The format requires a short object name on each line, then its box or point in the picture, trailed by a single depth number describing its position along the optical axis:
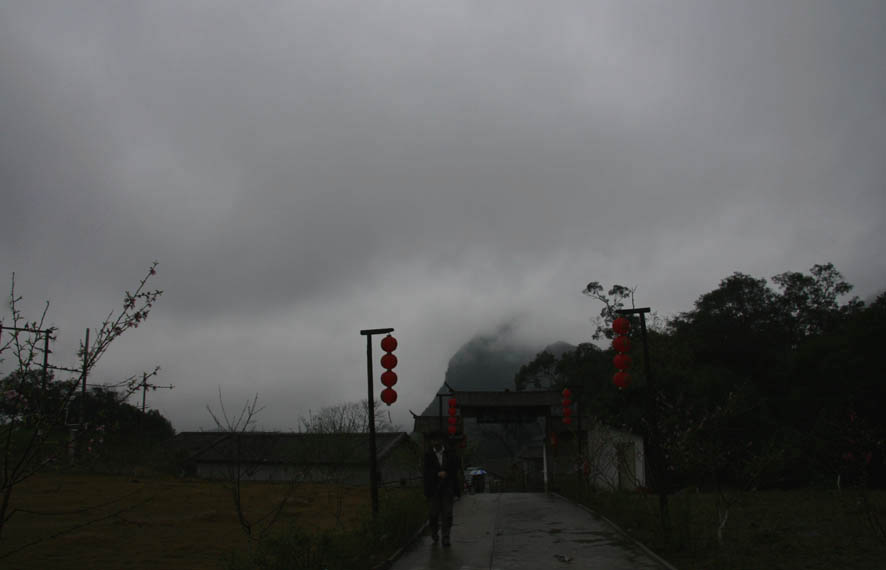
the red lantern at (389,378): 11.61
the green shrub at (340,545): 6.19
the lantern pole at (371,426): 10.39
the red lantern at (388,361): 11.68
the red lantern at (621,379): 12.31
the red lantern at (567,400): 21.11
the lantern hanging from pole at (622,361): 12.32
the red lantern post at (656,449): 8.96
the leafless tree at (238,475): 5.91
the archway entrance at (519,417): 25.52
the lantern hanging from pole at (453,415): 23.59
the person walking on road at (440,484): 9.44
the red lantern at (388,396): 11.38
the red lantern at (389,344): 11.74
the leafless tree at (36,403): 3.22
